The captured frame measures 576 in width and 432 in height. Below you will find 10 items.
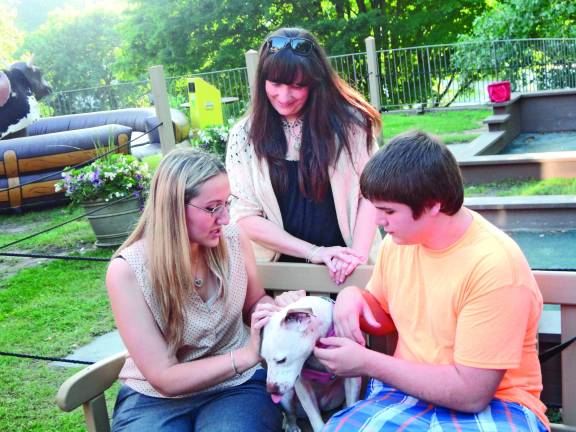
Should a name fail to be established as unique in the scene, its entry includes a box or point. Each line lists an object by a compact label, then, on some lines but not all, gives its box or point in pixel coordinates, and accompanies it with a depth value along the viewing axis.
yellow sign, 12.92
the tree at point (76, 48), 35.62
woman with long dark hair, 2.76
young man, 1.81
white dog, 2.12
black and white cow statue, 12.77
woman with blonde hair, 2.28
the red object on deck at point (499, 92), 10.62
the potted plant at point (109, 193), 7.82
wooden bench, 2.19
